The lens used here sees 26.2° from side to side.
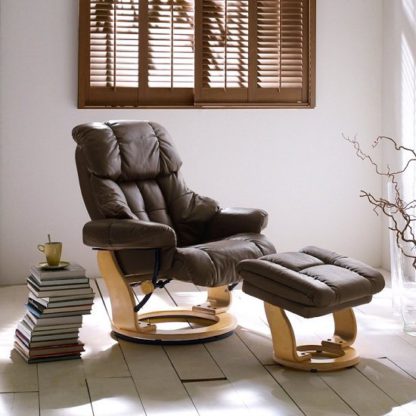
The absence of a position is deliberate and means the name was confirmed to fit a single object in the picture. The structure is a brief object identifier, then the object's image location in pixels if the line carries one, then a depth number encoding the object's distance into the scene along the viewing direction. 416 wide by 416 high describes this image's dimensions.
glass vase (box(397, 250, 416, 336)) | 4.24
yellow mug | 3.84
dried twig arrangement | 4.12
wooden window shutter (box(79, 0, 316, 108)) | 5.46
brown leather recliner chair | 3.96
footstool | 3.48
